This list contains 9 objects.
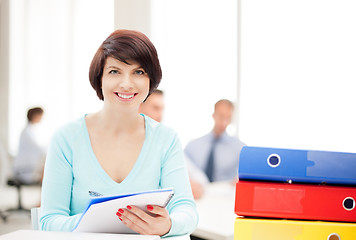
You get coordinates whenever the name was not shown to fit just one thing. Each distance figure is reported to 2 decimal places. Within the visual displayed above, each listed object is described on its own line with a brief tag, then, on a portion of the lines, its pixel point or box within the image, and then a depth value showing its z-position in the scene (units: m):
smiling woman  1.97
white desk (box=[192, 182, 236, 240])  2.68
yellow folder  1.56
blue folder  1.58
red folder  1.58
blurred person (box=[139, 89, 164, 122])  3.86
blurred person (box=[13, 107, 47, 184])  5.99
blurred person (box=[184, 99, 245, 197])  5.70
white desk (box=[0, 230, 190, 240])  1.63
